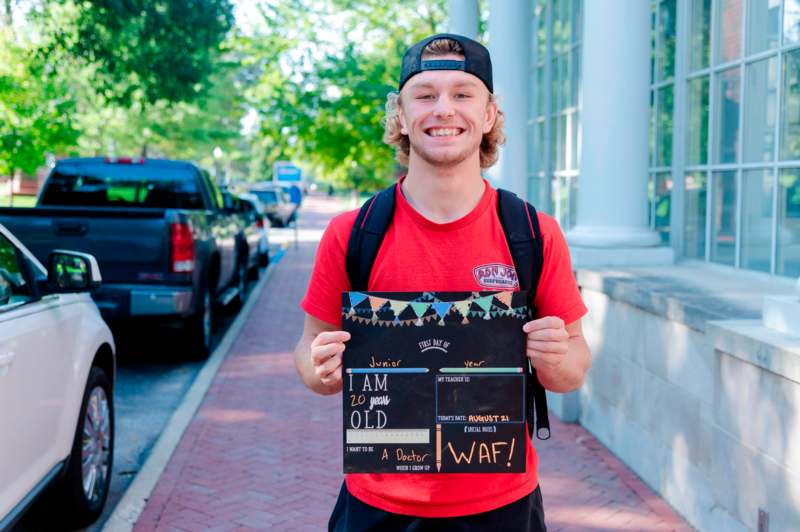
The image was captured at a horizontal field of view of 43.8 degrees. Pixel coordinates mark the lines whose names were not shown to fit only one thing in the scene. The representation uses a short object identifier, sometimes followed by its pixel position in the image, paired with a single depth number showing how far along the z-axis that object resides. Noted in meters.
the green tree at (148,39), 18.52
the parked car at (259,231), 14.84
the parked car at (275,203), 39.81
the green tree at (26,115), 21.05
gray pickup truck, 8.87
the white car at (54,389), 3.90
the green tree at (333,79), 18.16
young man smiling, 2.48
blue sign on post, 27.59
